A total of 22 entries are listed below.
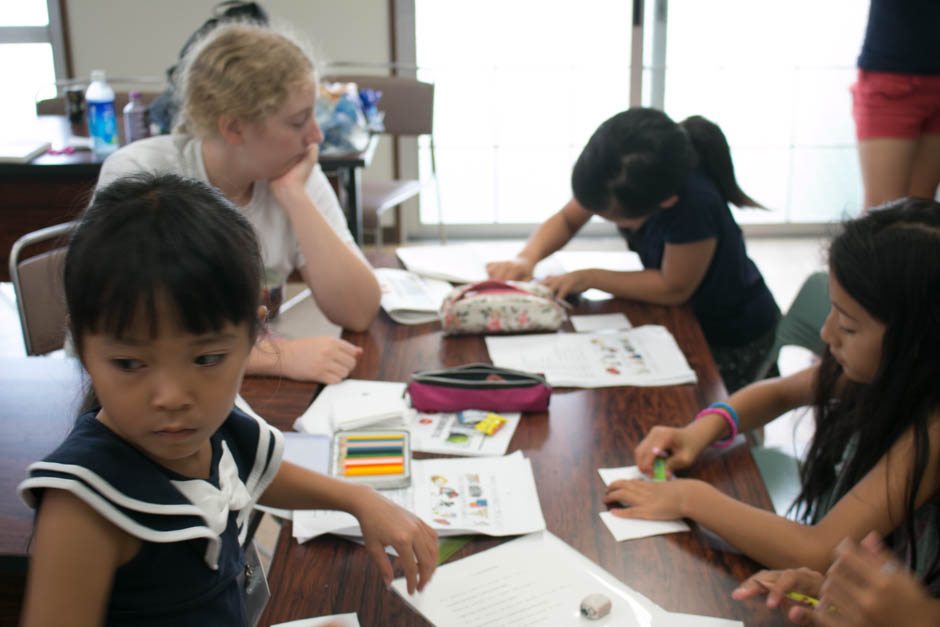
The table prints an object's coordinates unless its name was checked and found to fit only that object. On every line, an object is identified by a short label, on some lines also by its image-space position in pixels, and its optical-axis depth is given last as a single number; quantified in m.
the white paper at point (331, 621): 1.02
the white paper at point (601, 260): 2.33
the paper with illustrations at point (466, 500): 1.20
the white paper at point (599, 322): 1.94
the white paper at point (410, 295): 1.97
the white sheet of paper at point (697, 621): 1.03
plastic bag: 3.03
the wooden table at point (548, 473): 1.08
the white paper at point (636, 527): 1.20
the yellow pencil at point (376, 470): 1.32
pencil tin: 1.30
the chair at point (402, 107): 3.87
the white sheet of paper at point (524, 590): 1.05
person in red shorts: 2.34
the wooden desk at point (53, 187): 2.99
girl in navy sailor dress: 0.78
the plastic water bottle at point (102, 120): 3.07
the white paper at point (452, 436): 1.41
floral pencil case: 1.85
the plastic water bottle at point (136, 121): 3.05
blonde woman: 1.84
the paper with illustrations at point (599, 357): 1.66
